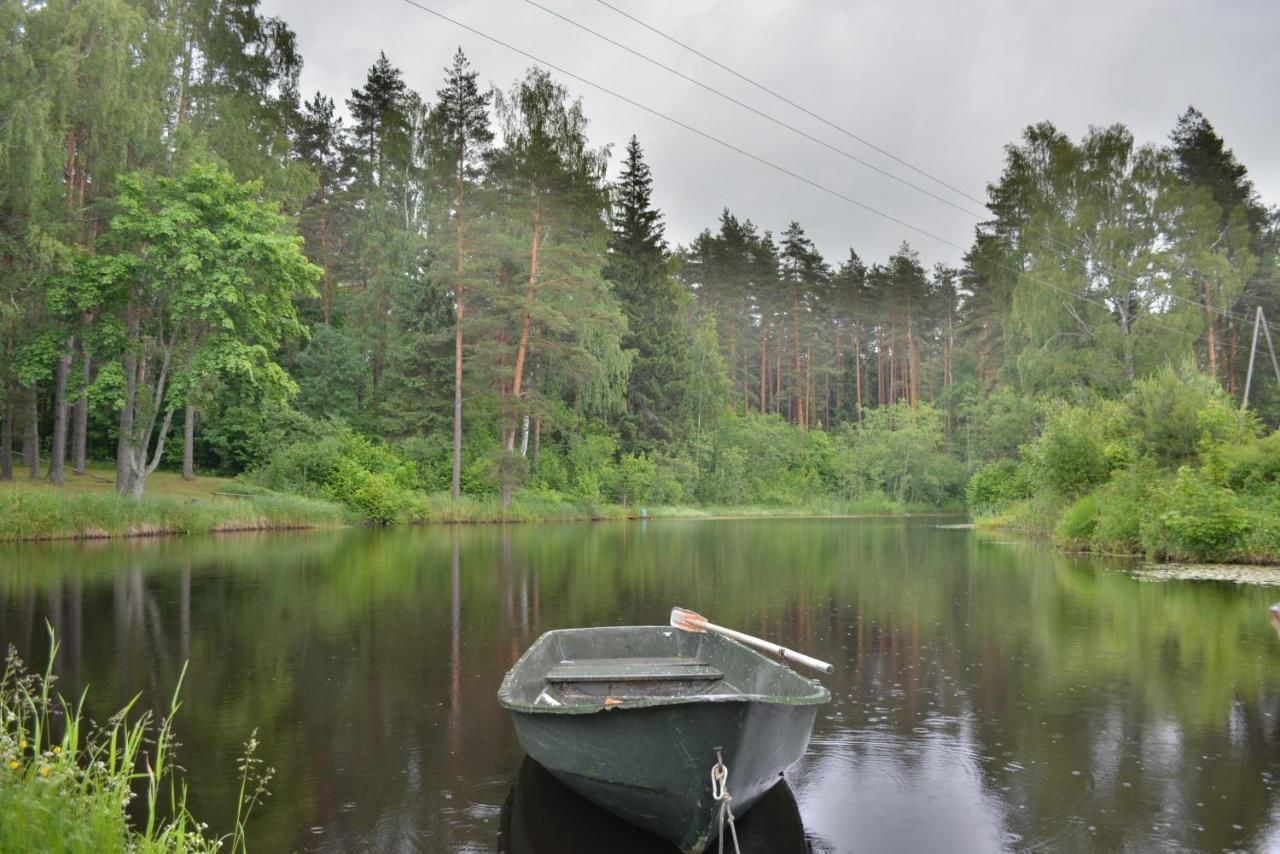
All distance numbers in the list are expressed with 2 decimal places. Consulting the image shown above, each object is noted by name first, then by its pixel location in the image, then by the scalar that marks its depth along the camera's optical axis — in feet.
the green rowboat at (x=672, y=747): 14.96
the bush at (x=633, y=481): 152.76
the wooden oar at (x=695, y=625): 23.90
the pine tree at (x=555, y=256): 130.21
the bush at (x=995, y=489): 120.37
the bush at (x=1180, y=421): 72.74
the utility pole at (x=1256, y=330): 94.48
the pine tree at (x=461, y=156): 128.16
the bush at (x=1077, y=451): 85.87
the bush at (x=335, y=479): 114.62
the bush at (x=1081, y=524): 82.17
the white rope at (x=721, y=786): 14.66
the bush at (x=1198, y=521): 65.45
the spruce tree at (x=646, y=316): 160.15
